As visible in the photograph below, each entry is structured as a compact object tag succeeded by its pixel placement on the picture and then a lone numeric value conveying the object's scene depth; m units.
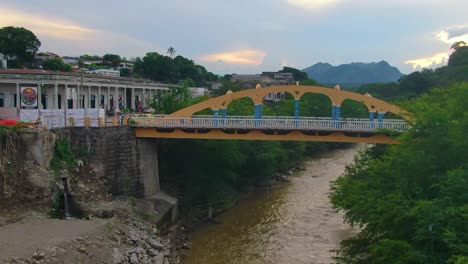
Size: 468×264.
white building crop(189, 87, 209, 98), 75.94
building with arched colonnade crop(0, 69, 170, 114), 39.66
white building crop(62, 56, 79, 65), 125.55
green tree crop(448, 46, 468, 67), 86.51
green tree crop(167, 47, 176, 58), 146.38
